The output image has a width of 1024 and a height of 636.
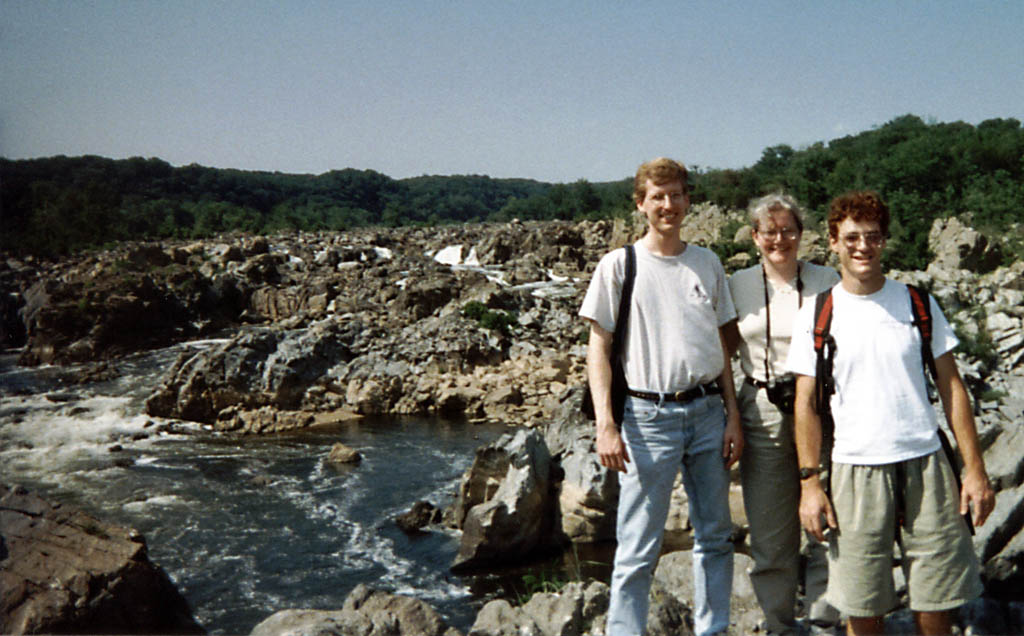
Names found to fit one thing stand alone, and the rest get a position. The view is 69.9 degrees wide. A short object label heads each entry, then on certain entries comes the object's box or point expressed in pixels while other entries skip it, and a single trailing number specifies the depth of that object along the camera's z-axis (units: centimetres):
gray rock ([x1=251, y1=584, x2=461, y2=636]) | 317
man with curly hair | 237
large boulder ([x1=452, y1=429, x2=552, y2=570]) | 854
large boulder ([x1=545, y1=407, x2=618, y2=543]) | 866
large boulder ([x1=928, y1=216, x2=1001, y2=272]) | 1529
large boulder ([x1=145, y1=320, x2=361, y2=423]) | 1667
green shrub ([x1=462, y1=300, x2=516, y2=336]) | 2069
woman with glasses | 276
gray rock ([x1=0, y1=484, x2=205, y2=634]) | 536
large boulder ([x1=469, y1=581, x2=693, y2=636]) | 355
